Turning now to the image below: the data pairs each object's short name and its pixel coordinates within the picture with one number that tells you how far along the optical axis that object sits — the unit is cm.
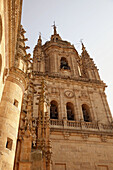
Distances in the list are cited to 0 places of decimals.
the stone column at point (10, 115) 681
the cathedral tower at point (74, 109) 1406
